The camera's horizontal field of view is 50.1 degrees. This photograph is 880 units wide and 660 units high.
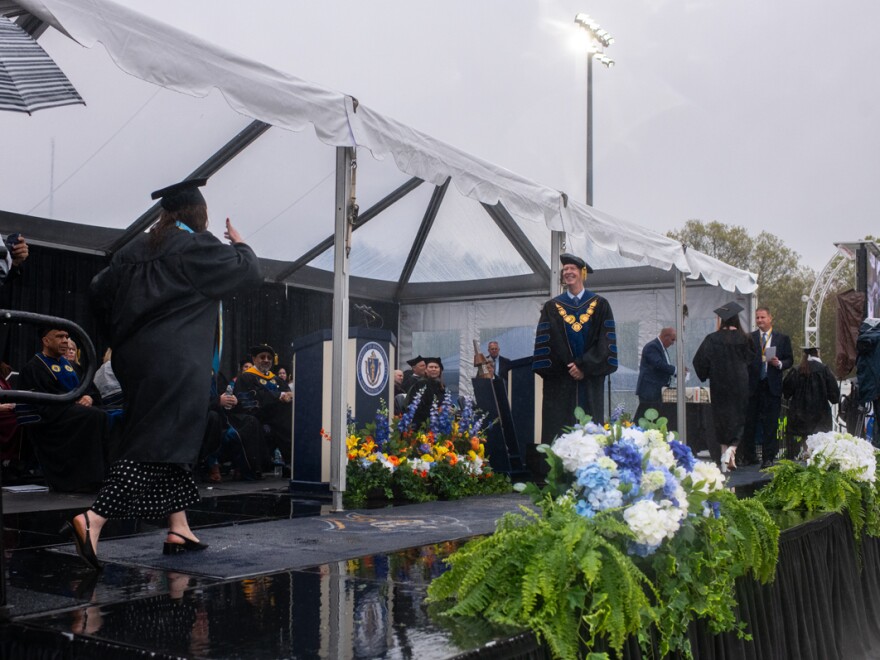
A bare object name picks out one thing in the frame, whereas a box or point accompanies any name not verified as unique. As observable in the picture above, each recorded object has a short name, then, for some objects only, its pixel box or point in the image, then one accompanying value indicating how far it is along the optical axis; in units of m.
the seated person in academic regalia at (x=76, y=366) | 7.94
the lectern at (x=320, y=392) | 7.28
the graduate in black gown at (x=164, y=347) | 3.77
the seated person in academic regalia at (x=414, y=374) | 11.43
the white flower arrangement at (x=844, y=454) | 5.41
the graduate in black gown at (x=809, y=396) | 12.02
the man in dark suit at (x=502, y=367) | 9.58
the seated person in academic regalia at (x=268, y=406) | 9.59
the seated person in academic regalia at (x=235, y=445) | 8.66
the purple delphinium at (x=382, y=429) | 6.91
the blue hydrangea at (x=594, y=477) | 2.78
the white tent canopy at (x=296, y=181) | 5.29
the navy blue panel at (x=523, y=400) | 9.34
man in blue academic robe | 7.08
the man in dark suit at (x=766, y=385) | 10.82
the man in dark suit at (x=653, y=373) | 11.77
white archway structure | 16.31
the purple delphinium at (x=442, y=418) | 7.54
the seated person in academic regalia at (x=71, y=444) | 7.13
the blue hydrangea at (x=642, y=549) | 2.73
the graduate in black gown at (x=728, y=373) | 10.02
